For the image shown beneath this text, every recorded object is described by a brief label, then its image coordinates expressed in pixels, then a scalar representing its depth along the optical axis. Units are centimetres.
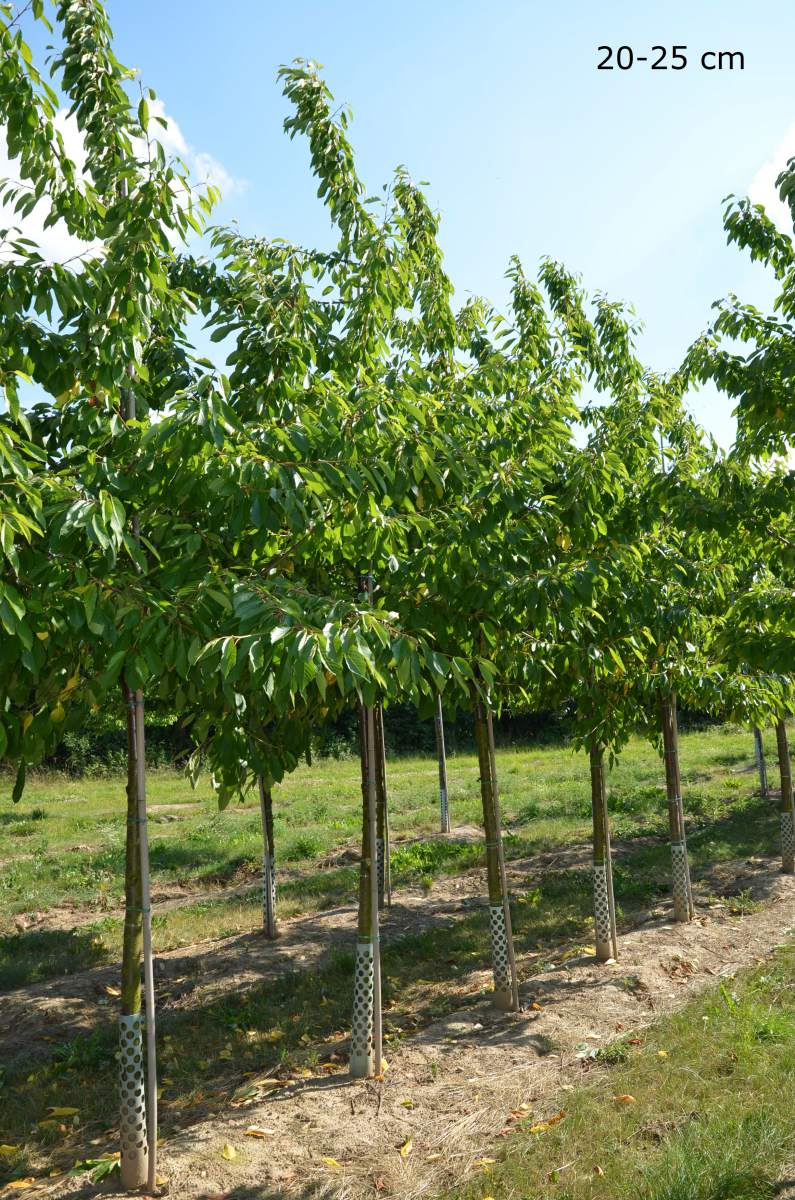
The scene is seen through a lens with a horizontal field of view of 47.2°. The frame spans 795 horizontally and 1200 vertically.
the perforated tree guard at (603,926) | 814
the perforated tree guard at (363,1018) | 580
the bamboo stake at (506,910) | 696
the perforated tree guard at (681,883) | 920
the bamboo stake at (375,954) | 579
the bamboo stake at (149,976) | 439
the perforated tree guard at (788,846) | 1155
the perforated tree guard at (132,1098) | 441
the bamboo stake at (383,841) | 1016
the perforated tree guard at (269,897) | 949
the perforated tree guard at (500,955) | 699
